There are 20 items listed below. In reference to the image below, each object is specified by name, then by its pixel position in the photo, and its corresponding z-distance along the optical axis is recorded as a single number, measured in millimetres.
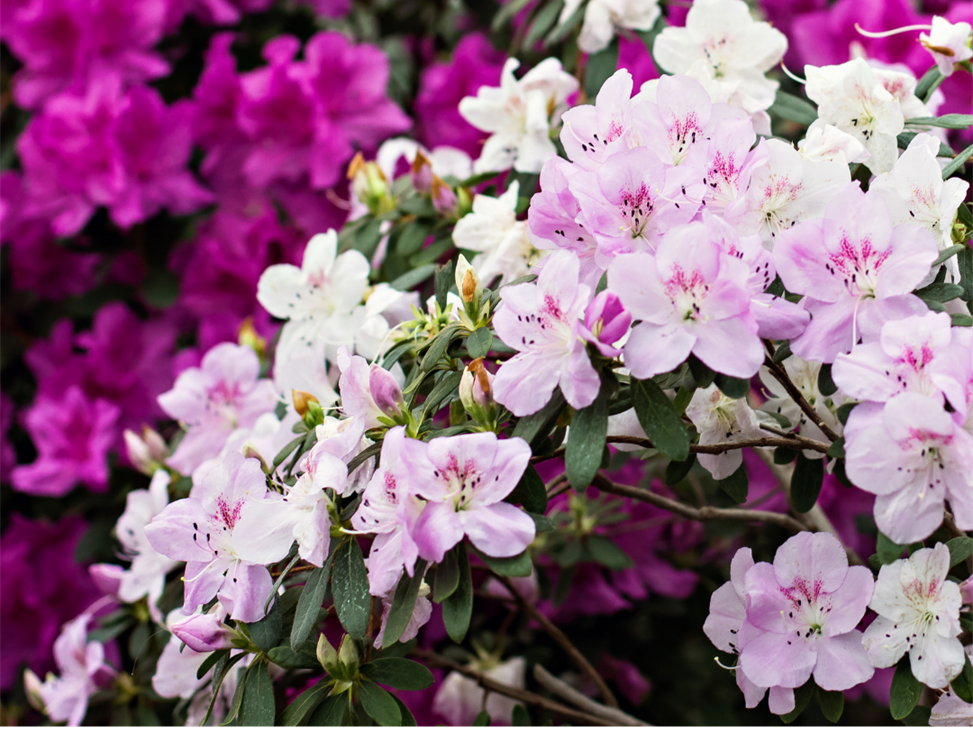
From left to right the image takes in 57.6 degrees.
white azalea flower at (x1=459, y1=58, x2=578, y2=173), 1155
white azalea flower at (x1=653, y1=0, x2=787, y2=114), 1036
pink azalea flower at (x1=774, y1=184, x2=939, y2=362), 697
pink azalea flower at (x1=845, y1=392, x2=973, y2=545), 618
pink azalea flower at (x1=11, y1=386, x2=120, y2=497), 1501
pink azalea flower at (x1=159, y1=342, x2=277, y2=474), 1176
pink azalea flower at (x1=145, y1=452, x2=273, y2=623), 785
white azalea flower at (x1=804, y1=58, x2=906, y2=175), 861
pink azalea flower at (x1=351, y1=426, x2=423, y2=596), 670
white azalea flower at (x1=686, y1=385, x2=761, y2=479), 838
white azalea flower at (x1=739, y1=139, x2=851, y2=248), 752
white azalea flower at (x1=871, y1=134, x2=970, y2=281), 757
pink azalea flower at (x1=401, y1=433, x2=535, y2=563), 674
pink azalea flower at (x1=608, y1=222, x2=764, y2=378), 650
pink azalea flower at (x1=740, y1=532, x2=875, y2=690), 749
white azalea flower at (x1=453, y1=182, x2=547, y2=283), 992
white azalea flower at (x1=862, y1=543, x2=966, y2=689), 708
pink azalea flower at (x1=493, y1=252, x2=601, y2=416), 692
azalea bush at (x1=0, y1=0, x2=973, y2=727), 687
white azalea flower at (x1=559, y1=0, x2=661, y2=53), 1189
